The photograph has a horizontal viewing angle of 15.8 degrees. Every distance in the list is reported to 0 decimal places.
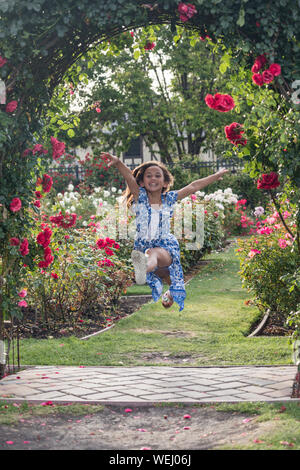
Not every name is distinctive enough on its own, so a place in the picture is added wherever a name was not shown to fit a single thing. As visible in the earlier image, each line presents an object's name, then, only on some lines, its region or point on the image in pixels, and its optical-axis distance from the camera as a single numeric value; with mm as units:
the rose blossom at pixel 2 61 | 8673
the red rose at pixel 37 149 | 9589
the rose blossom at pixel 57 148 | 10125
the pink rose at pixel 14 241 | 9385
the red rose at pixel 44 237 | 9978
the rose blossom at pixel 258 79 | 8310
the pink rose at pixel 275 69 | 8163
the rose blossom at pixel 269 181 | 8854
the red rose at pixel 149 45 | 10747
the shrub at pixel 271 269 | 12816
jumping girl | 10879
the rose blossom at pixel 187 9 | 8414
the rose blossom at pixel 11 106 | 8966
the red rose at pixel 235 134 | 8966
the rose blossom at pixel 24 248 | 9490
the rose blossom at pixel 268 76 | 8205
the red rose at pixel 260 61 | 8358
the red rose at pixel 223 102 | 8910
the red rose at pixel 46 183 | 10376
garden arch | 8212
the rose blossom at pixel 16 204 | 9092
